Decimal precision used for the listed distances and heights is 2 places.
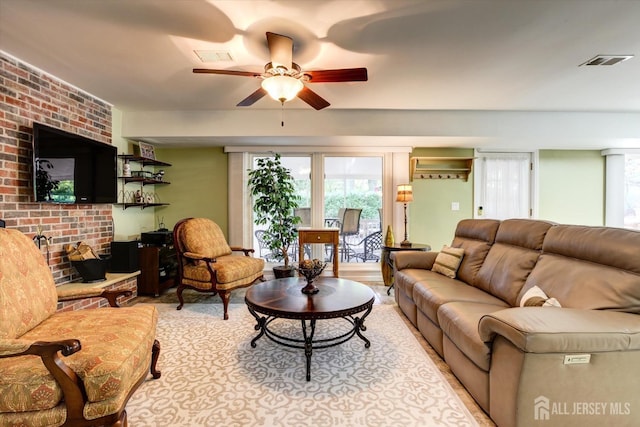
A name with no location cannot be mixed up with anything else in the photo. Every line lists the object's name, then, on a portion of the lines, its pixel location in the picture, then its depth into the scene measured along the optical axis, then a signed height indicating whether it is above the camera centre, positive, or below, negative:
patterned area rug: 1.57 -1.15
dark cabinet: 3.62 -0.80
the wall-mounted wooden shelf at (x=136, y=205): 3.67 +0.04
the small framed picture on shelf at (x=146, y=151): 3.75 +0.78
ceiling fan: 2.00 +0.96
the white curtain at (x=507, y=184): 4.58 +0.37
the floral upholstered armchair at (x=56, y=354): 1.17 -0.67
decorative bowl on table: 2.34 -0.52
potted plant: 3.99 +0.05
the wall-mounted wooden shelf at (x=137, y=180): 3.63 +0.38
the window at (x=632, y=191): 4.55 +0.25
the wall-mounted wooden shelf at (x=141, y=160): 3.66 +0.65
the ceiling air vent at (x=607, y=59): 2.35 +1.25
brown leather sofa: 1.26 -0.65
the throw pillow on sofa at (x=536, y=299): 1.69 -0.57
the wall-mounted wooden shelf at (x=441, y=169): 4.49 +0.61
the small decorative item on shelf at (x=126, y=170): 3.66 +0.50
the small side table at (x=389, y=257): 3.79 -0.69
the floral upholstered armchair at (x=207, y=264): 3.00 -0.64
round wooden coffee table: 1.94 -0.70
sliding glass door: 4.50 +0.21
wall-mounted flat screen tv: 2.46 +0.40
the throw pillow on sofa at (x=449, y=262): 2.83 -0.56
